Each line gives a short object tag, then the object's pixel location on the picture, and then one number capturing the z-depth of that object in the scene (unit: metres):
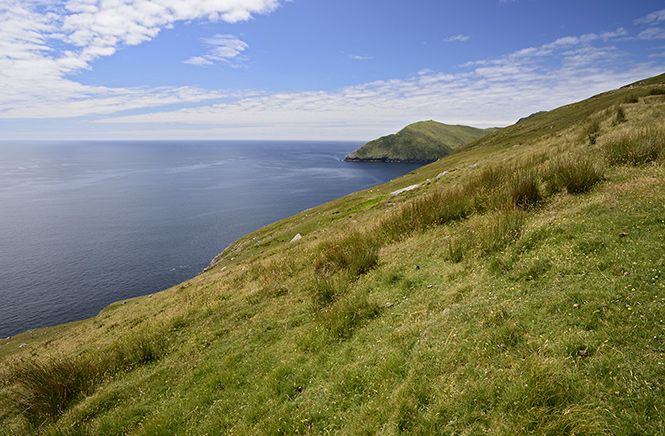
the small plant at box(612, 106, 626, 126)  23.61
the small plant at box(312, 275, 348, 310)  9.39
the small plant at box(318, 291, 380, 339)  7.54
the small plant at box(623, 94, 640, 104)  32.22
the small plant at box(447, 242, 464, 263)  8.60
